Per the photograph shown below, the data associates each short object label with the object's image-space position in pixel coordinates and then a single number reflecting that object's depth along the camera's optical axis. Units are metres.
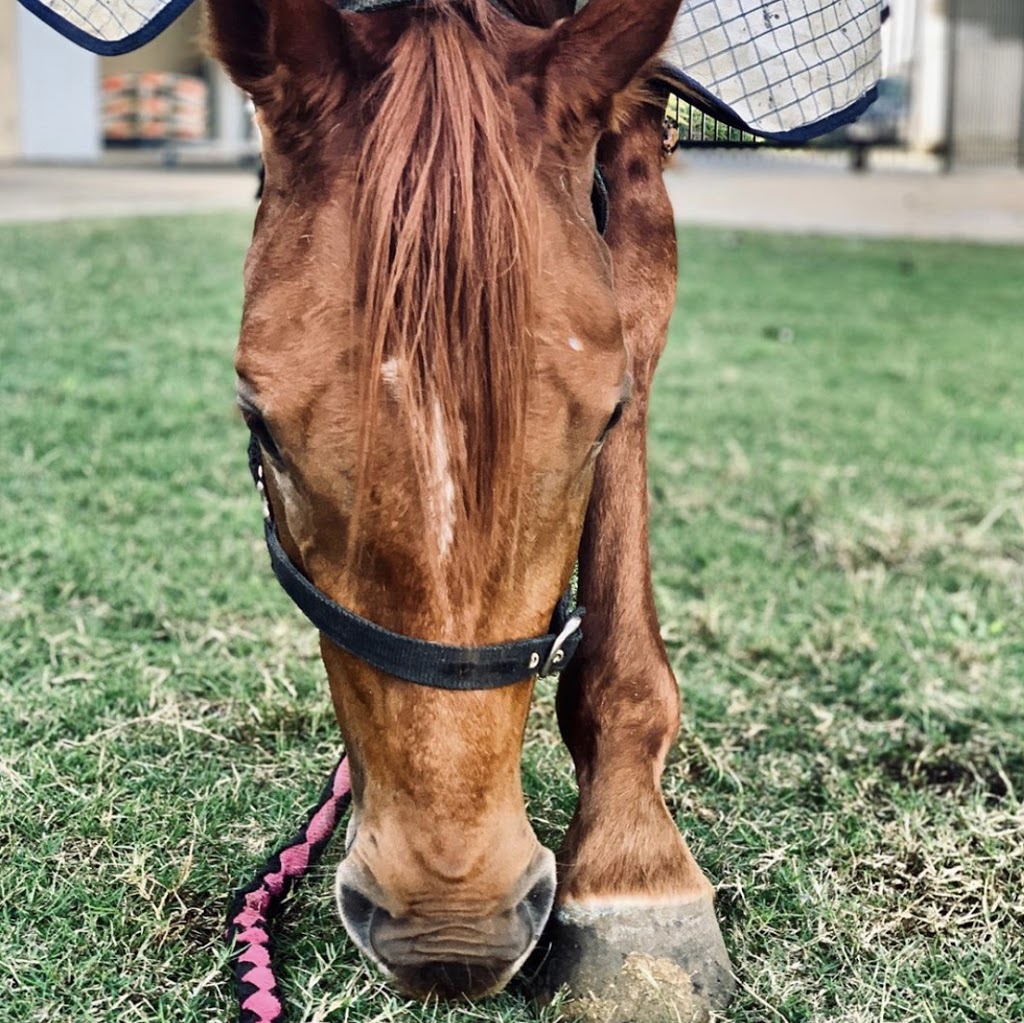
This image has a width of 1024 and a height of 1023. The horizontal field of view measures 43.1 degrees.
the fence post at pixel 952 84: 18.80
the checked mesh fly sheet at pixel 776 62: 1.65
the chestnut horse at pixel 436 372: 1.18
